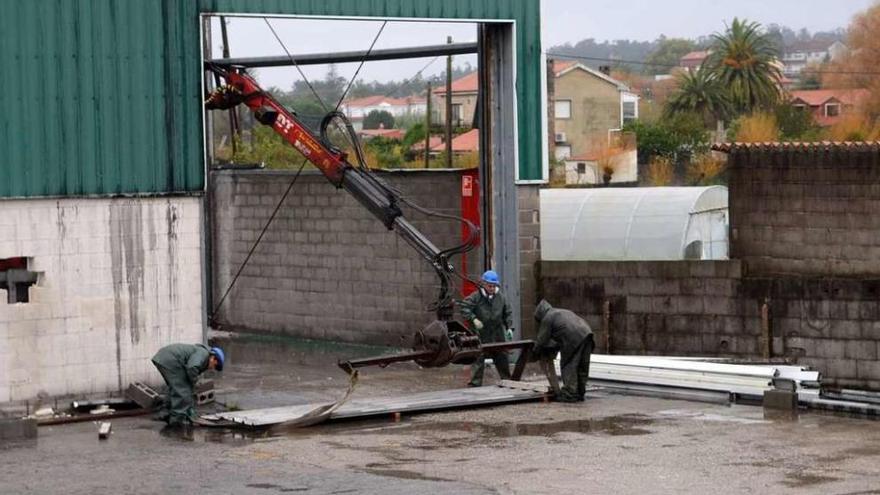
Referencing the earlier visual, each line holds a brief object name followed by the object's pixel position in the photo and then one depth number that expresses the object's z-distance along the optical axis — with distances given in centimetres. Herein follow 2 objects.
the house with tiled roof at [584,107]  8688
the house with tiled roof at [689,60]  18655
